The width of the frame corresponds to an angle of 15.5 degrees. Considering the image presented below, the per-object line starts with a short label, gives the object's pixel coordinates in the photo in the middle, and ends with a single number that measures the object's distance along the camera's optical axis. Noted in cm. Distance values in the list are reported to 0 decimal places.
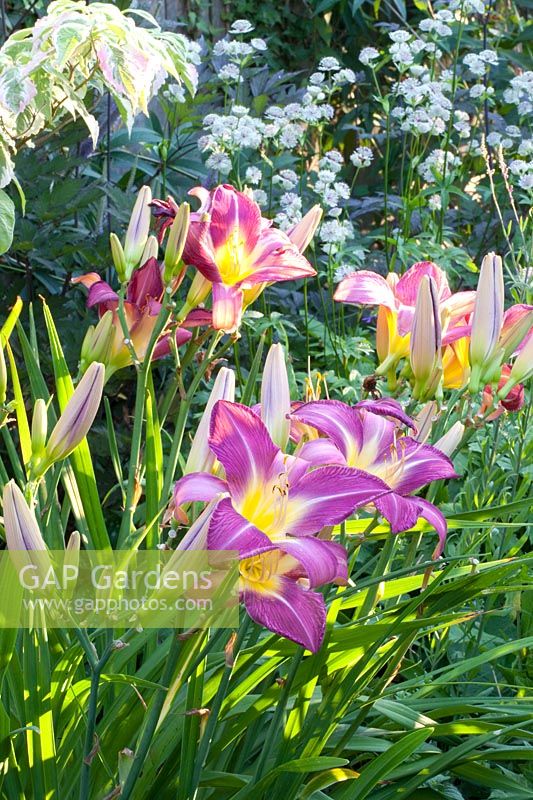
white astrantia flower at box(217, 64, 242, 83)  283
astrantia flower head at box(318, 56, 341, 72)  294
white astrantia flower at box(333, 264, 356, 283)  253
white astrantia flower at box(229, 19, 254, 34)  294
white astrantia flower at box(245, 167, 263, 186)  263
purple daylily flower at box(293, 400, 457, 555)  136
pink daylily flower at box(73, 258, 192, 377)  159
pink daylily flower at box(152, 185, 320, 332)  152
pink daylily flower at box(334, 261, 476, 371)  157
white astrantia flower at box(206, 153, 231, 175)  253
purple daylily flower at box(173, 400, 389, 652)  127
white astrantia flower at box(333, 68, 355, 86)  290
